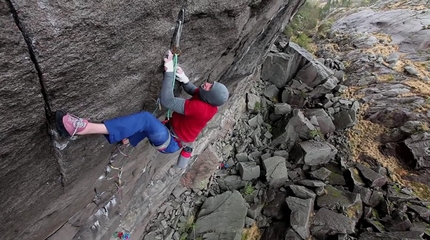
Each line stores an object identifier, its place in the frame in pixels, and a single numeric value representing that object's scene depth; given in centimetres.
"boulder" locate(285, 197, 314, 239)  758
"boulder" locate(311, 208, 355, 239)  757
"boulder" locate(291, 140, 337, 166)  935
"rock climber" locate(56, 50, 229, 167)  305
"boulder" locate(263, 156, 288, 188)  880
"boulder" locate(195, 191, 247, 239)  771
